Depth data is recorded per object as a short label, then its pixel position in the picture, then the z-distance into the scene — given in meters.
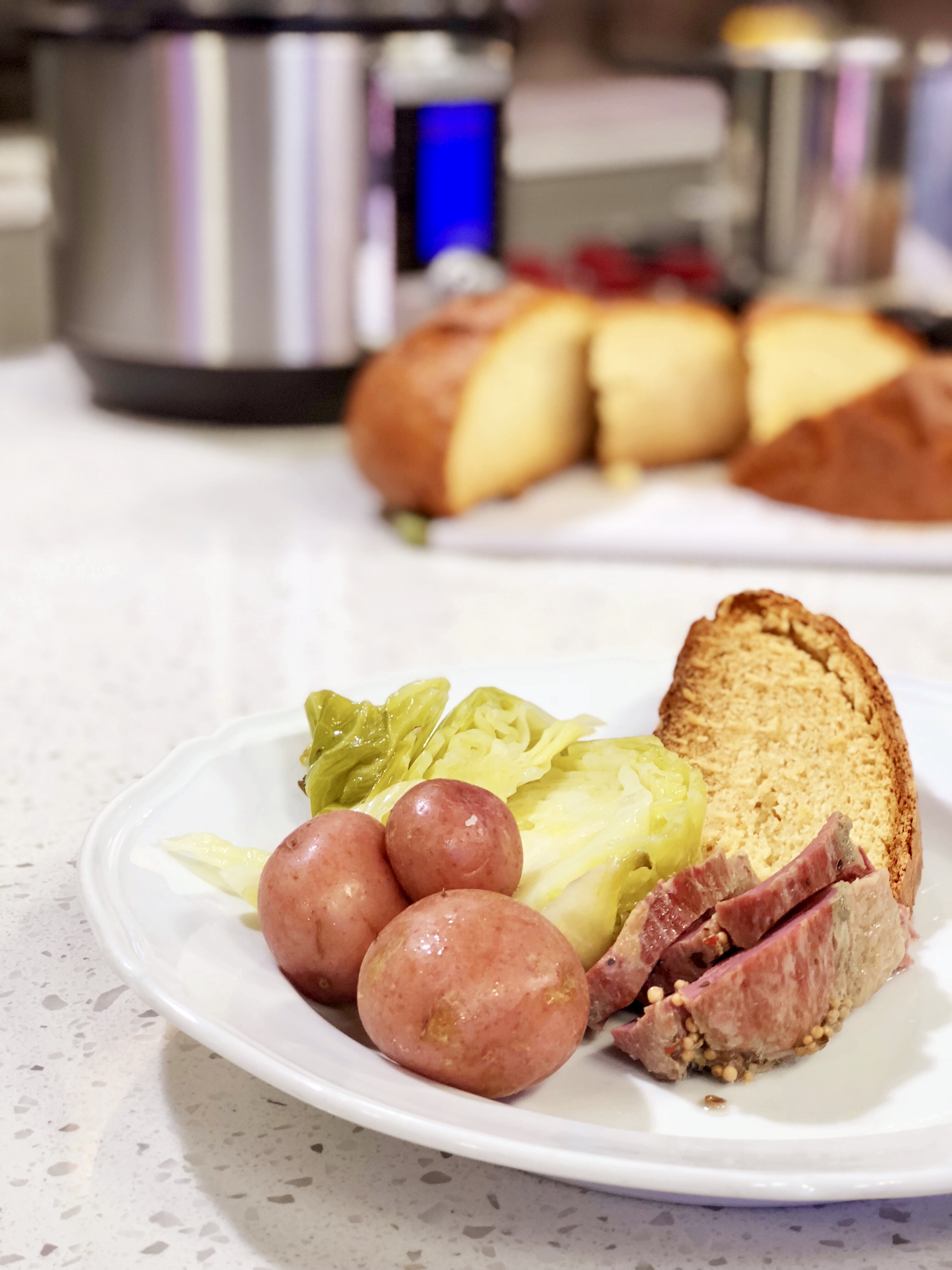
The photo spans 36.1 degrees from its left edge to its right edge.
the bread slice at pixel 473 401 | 1.62
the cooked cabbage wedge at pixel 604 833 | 0.72
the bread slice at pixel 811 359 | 1.78
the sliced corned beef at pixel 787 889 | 0.66
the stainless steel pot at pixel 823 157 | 1.88
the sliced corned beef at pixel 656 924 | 0.68
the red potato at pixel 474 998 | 0.60
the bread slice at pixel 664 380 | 1.81
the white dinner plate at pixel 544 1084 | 0.54
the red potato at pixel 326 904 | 0.66
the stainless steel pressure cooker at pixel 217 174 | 1.72
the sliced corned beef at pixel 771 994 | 0.64
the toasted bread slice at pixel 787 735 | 0.81
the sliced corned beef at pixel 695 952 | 0.67
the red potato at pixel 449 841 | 0.67
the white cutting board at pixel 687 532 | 1.58
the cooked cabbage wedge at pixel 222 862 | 0.73
